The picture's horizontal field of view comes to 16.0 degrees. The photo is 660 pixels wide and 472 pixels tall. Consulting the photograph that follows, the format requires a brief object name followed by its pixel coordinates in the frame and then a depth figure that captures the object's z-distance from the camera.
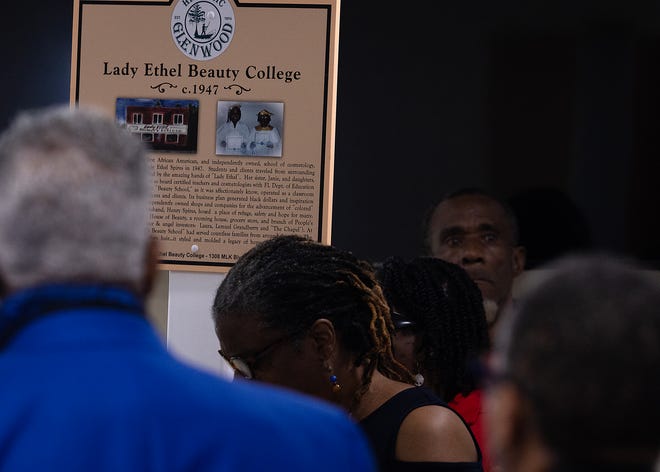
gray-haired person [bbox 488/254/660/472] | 1.83
